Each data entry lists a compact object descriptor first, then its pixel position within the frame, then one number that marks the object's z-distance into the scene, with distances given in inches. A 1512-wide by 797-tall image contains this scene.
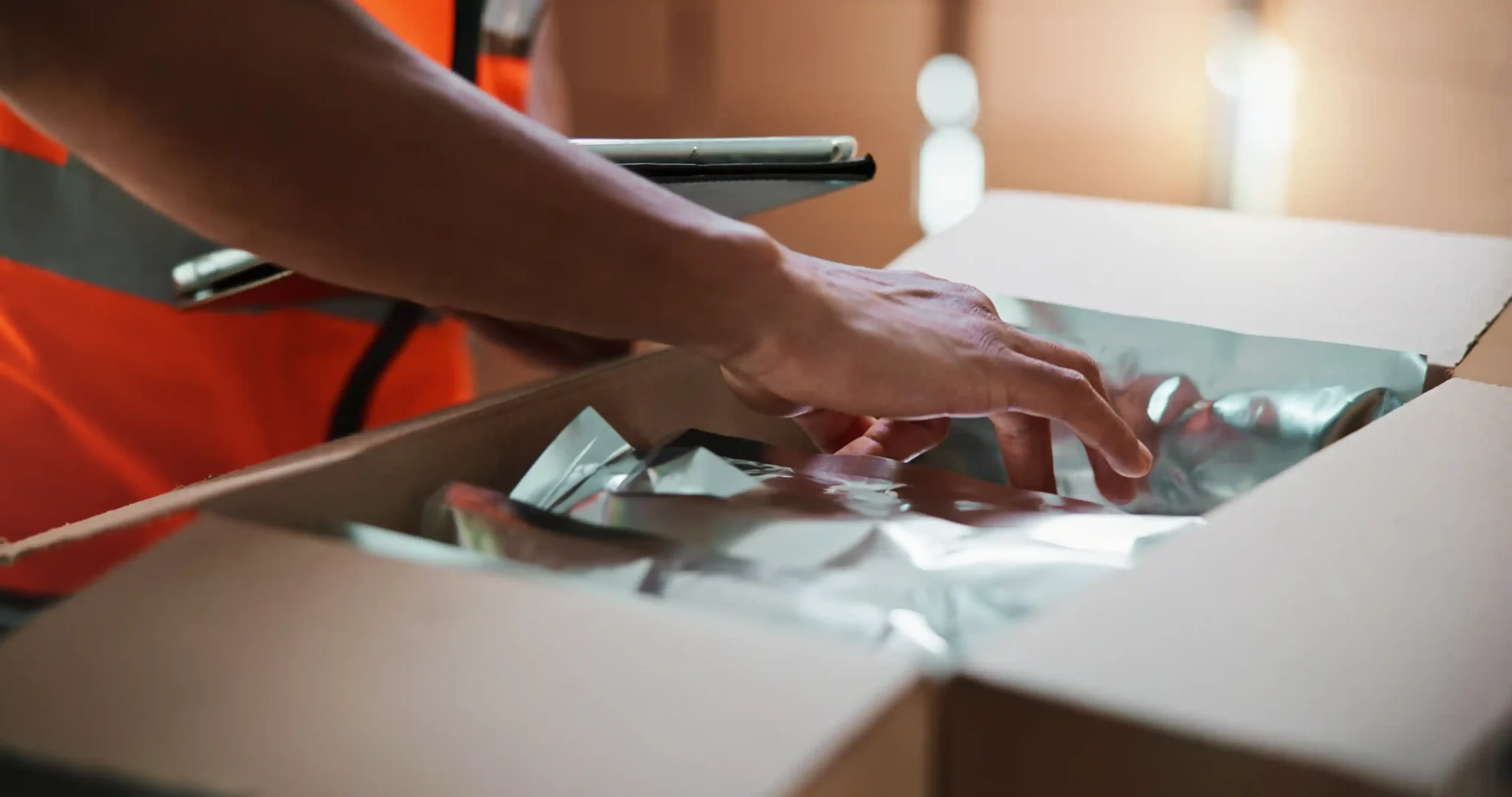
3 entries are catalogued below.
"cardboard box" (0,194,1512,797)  11.5
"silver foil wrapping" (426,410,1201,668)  15.5
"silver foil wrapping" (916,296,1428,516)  25.1
